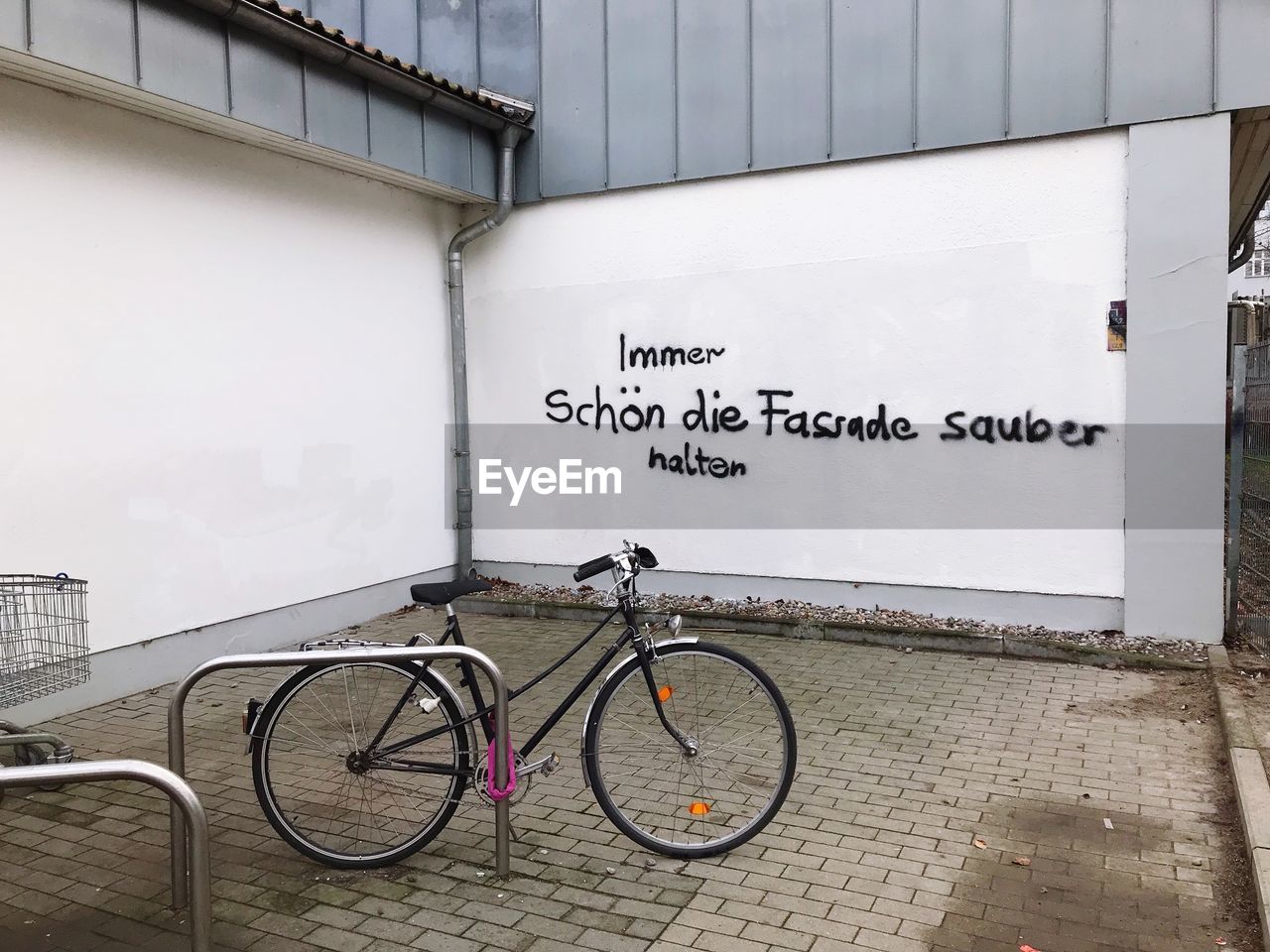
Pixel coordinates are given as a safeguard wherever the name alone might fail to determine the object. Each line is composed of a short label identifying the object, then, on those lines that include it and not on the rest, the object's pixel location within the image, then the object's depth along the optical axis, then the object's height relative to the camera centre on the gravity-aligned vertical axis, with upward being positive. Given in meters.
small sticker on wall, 6.70 +0.56
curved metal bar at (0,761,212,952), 2.33 -0.86
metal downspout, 8.82 +0.32
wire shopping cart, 3.96 -0.83
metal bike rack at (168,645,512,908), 3.47 -0.94
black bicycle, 3.81 -1.19
